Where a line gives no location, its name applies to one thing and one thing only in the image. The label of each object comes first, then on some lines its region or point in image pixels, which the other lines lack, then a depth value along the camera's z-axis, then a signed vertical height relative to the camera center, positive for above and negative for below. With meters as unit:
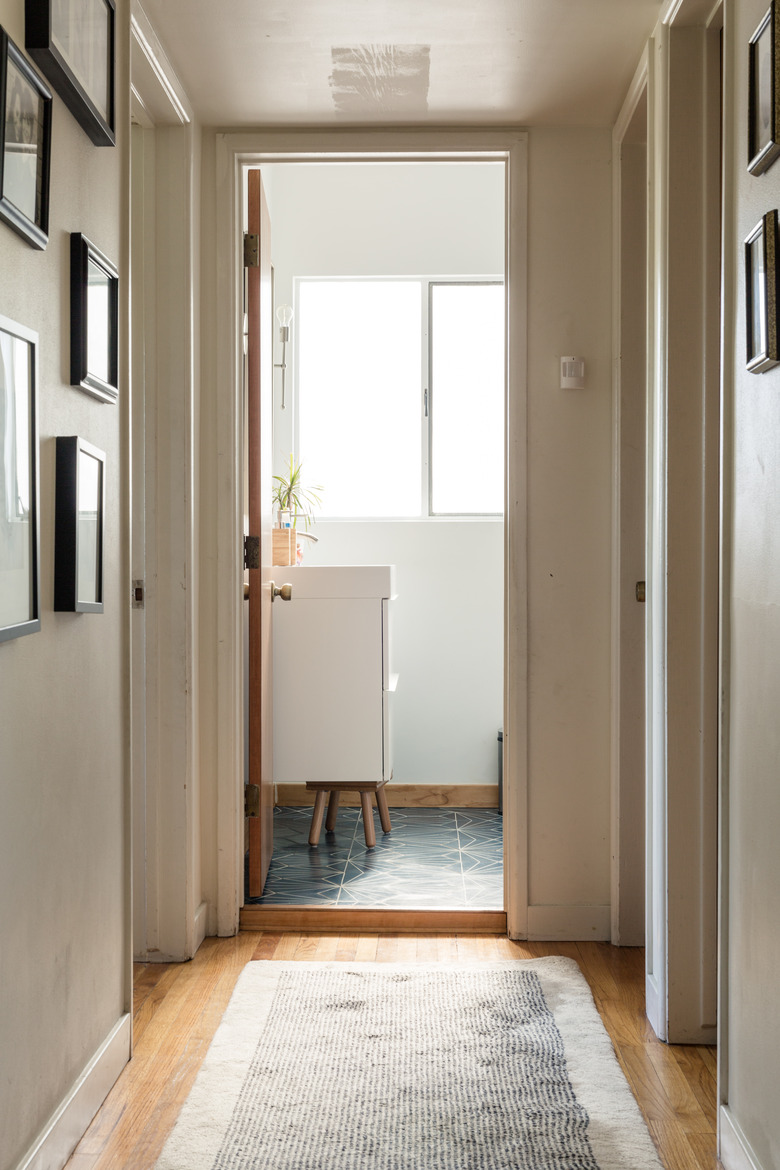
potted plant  3.58 +0.27
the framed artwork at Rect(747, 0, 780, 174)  1.37 +0.69
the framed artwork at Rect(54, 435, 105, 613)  1.60 +0.07
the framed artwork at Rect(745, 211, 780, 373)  1.38 +0.40
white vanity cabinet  3.31 -0.39
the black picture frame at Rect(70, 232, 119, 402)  1.66 +0.45
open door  2.83 +0.15
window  4.26 +0.76
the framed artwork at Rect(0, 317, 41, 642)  1.34 +0.12
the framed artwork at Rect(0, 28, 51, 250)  1.32 +0.60
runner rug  1.66 -0.97
